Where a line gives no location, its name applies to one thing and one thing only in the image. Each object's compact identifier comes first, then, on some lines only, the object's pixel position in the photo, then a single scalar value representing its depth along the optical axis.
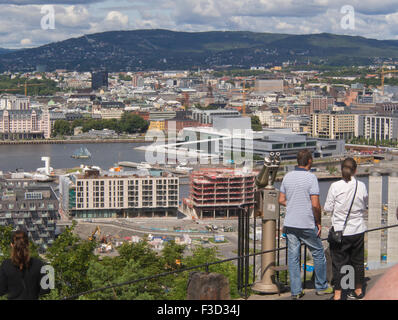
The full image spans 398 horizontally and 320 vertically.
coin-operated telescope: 10.85
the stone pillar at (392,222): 20.57
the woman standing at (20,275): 7.78
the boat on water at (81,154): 114.18
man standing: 9.92
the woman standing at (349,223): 9.65
